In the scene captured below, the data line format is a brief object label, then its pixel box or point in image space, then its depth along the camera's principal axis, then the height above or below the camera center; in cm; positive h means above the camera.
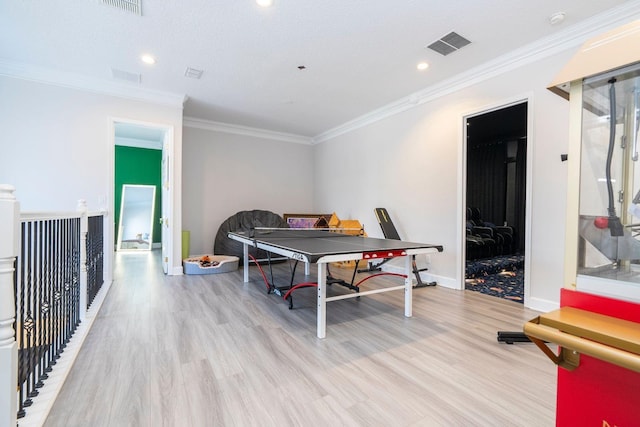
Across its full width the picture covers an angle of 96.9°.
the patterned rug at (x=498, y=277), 387 -104
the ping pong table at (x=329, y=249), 242 -36
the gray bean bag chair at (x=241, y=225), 584 -34
